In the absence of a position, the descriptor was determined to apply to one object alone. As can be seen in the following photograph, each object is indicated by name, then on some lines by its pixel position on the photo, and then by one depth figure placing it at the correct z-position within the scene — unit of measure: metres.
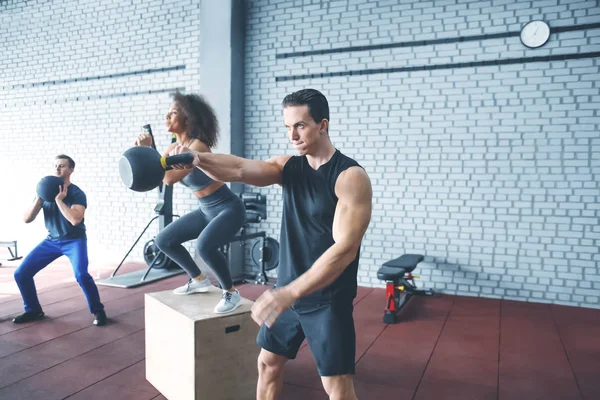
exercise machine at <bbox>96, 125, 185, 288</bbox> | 5.22
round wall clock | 4.46
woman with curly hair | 2.86
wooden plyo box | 2.31
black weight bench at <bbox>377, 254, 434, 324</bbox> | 3.99
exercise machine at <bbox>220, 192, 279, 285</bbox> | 5.12
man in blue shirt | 3.74
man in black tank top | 1.59
